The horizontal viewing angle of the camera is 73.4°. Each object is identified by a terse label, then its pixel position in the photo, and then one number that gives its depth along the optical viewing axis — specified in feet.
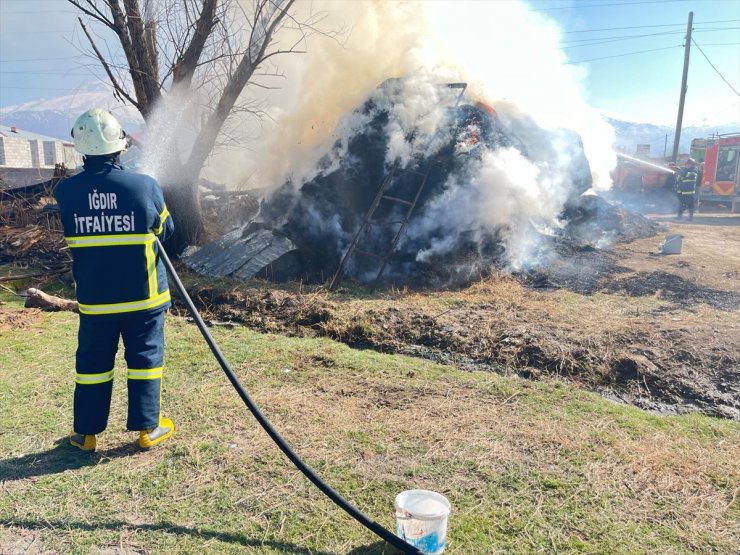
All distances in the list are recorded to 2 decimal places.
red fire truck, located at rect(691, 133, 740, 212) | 77.97
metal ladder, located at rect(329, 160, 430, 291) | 27.30
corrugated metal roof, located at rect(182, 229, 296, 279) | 27.20
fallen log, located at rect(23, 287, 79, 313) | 21.84
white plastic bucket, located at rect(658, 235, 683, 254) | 36.14
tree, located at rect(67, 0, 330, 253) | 28.30
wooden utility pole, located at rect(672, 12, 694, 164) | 86.84
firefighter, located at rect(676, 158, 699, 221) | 63.05
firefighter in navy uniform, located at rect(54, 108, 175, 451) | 10.57
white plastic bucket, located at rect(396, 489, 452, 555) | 7.86
